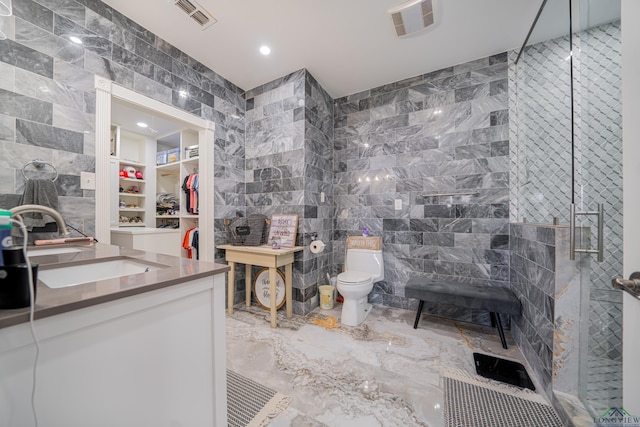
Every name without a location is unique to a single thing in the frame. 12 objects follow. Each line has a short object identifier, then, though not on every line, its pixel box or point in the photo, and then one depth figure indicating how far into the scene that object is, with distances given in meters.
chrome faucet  1.04
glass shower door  1.10
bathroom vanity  0.49
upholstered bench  1.90
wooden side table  2.28
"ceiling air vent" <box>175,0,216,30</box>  1.77
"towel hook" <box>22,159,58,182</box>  1.48
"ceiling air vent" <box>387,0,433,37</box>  1.77
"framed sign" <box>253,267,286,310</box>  2.63
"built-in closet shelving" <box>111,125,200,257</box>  3.23
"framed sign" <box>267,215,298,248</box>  2.54
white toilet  2.29
